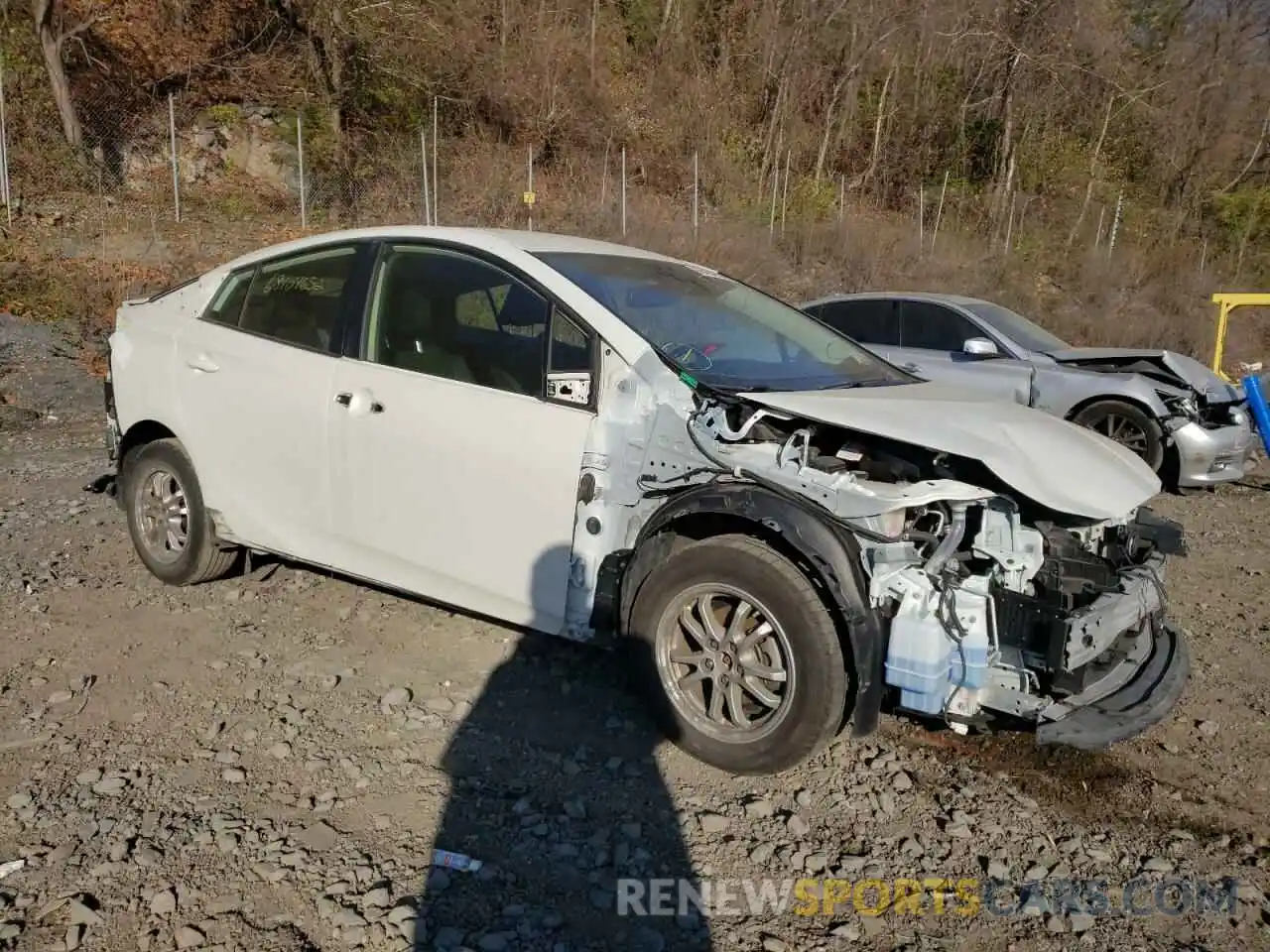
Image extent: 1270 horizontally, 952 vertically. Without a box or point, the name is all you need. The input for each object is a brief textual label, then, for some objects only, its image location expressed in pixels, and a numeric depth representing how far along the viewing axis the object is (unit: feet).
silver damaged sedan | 26.99
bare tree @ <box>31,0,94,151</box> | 52.39
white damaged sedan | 10.43
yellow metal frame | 32.55
